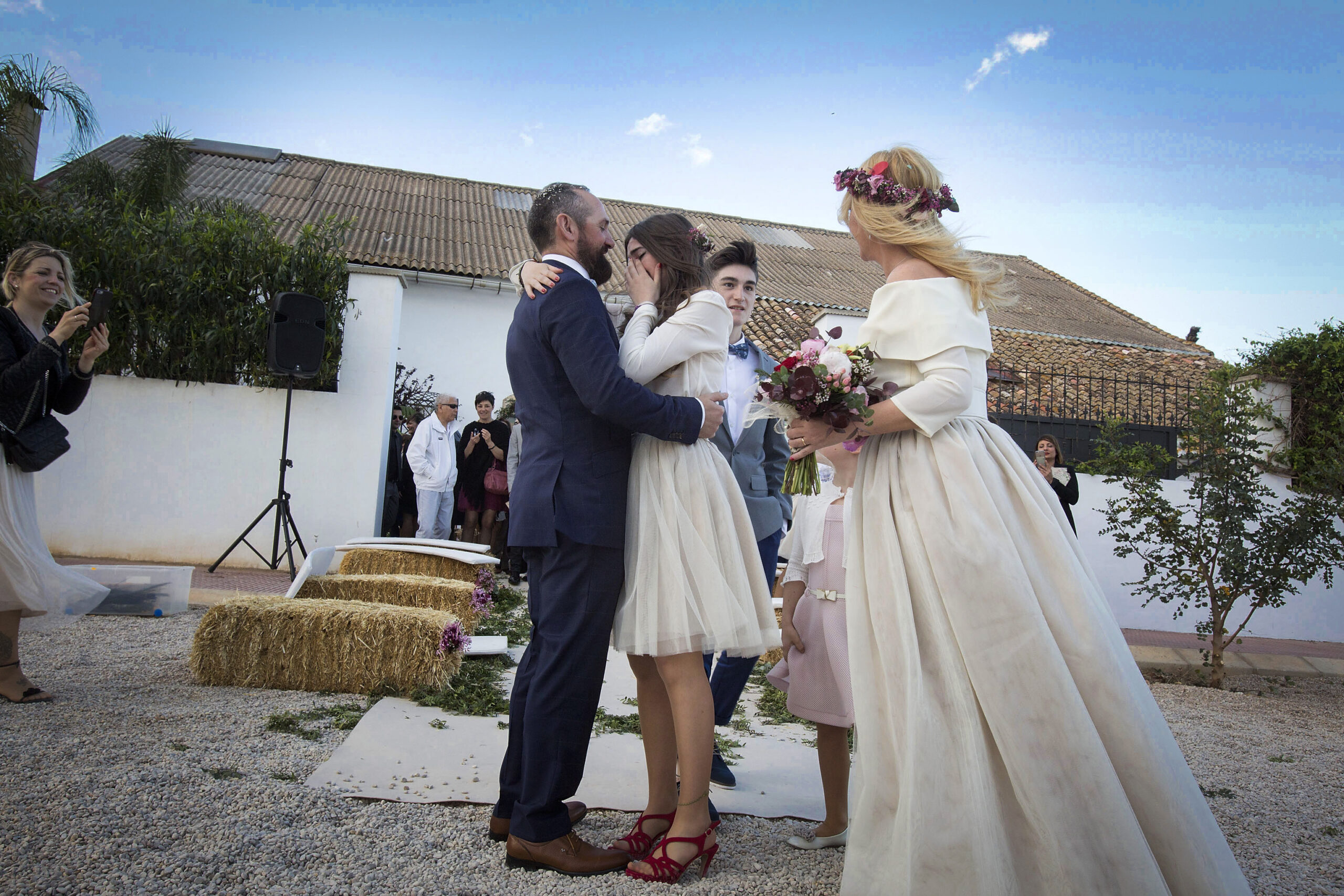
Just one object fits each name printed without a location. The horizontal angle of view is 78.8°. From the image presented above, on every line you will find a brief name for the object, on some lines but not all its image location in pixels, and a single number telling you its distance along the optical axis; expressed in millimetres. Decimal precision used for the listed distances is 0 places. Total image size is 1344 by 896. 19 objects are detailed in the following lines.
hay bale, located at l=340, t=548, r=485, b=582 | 6469
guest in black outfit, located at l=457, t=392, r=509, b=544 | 9594
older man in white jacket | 9477
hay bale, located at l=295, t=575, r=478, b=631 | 5285
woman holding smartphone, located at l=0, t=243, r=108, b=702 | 3439
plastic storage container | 5590
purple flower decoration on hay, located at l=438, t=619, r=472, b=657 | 4062
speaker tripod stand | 7555
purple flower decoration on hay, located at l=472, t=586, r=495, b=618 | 5246
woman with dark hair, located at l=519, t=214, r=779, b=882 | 2352
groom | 2324
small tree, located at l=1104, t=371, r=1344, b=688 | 6227
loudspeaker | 7840
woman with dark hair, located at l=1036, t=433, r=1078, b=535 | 7582
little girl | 2670
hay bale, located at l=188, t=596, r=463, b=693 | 4059
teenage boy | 3438
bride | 1770
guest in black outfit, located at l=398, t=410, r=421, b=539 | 10023
